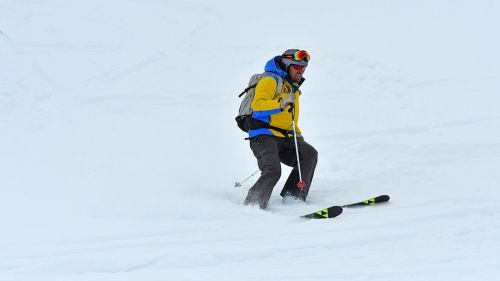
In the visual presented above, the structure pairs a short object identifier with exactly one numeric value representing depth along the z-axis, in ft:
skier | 43.24
